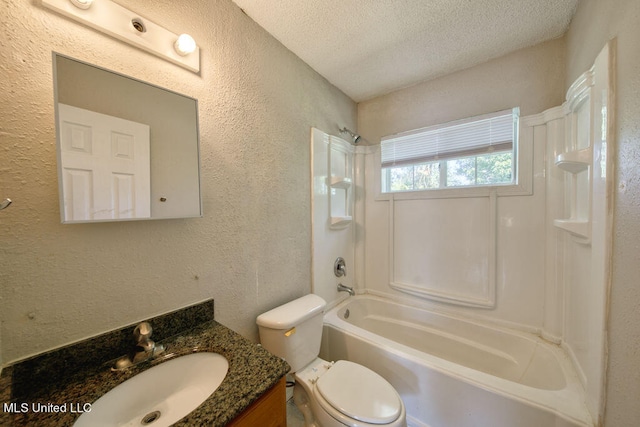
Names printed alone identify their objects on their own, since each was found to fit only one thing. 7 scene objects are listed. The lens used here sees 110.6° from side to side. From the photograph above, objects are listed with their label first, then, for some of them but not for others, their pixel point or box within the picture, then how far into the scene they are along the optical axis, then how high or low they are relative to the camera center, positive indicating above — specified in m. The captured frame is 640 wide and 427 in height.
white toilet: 0.99 -0.91
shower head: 2.04 +0.71
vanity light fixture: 0.74 +0.69
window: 1.65 +0.44
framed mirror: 0.72 +0.24
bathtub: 1.03 -0.97
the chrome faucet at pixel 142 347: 0.80 -0.51
